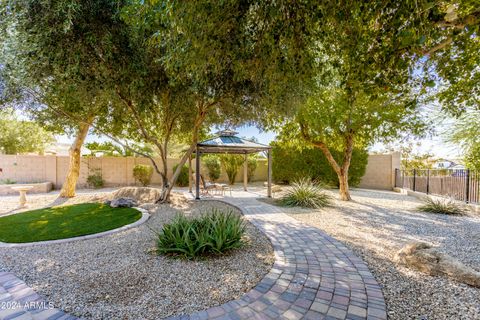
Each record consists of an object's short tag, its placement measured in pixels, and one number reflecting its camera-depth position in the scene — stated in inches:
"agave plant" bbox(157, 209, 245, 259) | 145.6
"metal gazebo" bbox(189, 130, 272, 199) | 371.9
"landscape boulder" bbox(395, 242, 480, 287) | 116.5
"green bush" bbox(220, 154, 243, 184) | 636.1
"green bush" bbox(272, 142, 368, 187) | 570.3
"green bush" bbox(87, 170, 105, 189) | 522.6
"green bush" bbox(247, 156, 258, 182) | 668.7
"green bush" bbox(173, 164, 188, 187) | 581.3
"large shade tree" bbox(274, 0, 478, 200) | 117.3
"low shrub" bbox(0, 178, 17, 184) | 461.2
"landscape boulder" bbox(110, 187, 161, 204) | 346.9
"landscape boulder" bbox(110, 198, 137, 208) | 299.0
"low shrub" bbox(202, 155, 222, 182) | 605.3
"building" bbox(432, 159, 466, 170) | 652.3
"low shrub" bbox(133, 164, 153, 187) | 549.0
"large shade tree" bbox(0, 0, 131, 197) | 184.2
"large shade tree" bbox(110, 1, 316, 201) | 130.6
